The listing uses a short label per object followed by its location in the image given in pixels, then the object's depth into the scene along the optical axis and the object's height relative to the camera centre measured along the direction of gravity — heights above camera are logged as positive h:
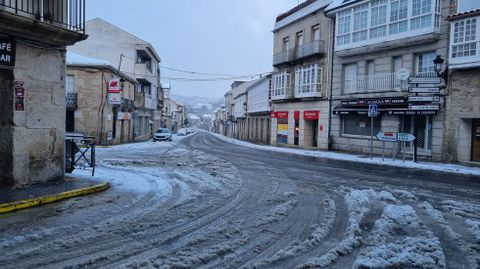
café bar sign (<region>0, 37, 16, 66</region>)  8.20 +1.30
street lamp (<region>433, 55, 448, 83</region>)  18.85 +2.85
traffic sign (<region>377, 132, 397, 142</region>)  19.78 -0.55
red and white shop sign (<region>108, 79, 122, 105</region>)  29.27 +1.92
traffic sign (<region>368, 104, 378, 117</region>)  20.58 +0.75
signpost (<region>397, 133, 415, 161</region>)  19.16 -0.53
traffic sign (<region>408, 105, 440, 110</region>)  19.38 +0.93
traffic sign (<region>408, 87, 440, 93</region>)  18.42 +1.68
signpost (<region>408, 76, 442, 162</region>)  18.41 +1.56
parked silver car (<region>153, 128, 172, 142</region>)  40.12 -1.67
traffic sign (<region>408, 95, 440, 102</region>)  18.67 +1.30
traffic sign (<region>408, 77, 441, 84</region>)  18.27 +2.08
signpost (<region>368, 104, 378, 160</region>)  20.58 +0.75
